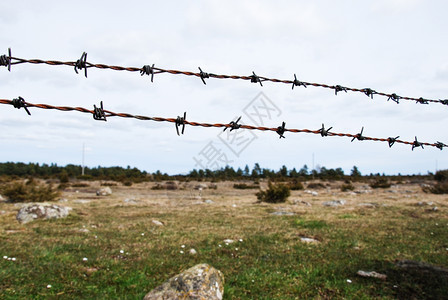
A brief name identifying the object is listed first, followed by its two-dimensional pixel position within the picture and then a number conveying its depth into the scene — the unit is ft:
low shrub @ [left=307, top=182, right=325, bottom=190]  129.20
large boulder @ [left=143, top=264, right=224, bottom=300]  13.21
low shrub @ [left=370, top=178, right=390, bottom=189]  122.31
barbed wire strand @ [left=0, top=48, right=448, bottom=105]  9.36
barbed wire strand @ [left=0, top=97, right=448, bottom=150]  8.17
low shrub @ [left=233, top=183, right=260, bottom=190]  129.03
